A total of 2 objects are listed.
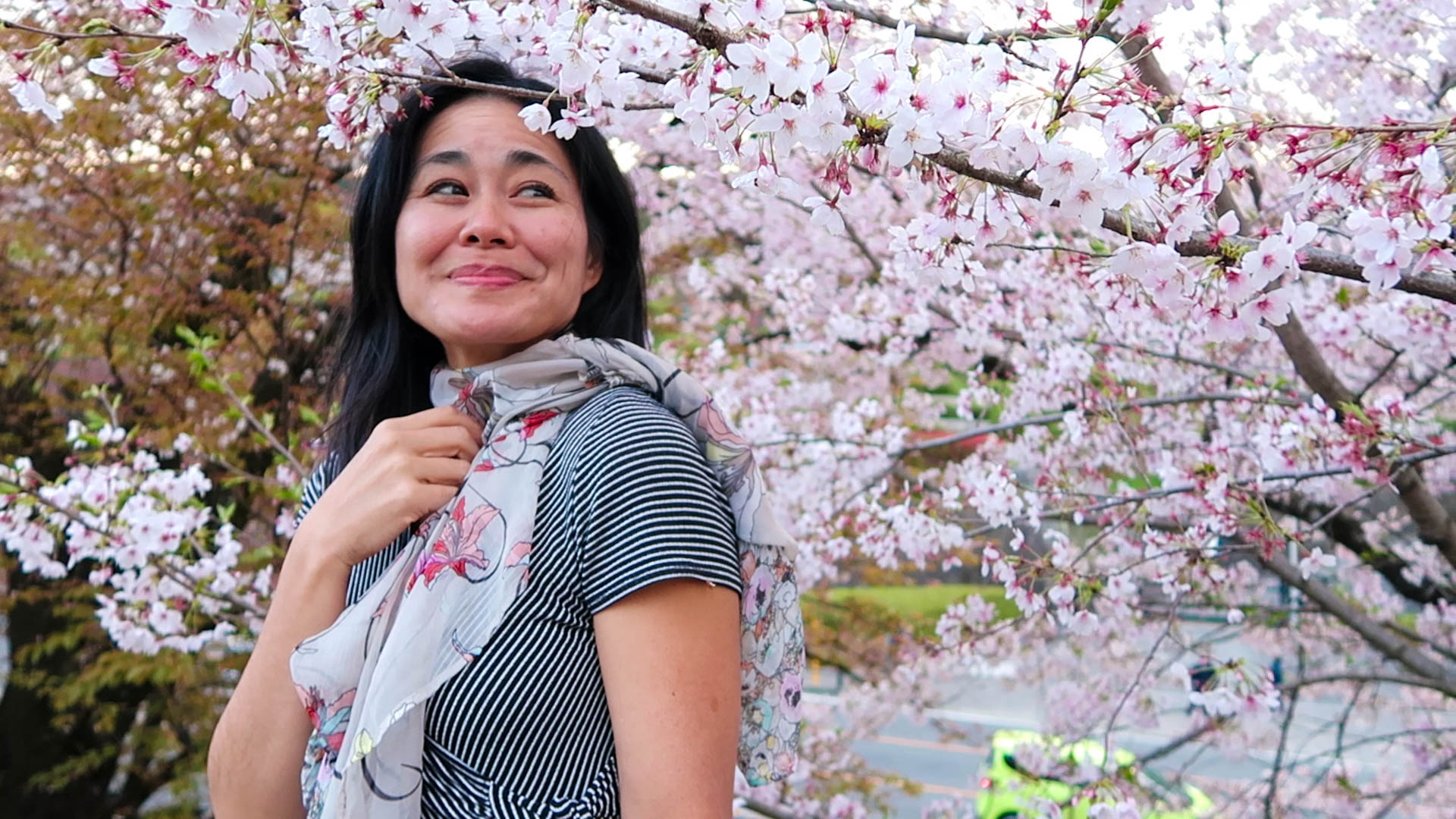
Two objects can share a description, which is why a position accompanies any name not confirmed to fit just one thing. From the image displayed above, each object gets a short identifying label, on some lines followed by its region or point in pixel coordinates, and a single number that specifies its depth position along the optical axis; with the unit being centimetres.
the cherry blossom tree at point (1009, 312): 106
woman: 107
